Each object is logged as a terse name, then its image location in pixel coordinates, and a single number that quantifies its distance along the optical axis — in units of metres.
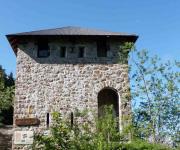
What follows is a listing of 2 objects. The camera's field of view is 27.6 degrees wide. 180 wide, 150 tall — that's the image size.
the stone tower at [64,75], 17.64
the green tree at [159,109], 17.70
